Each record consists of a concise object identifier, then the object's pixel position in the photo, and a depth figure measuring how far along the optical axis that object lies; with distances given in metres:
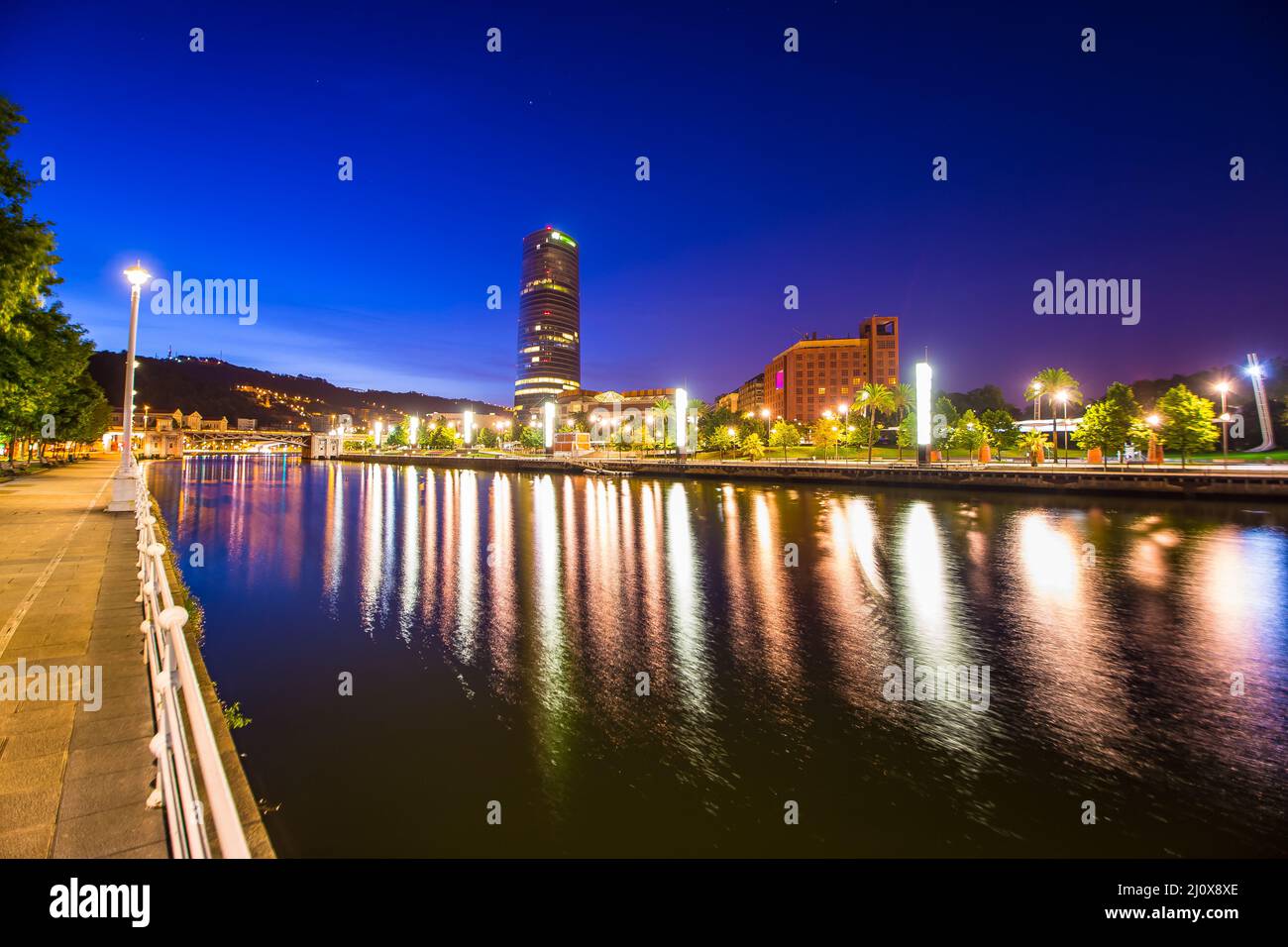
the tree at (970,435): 84.72
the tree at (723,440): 123.62
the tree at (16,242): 13.69
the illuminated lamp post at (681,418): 93.12
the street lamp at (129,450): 21.56
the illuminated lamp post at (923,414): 71.88
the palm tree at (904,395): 98.50
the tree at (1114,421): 65.38
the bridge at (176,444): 180.75
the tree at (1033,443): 76.09
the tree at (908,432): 95.39
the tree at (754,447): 103.81
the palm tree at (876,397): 93.31
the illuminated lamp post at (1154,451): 68.62
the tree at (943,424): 91.44
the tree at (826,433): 103.69
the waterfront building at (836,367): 195.38
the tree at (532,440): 172.62
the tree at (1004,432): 85.81
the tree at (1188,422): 58.47
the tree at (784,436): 108.64
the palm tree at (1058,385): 77.94
